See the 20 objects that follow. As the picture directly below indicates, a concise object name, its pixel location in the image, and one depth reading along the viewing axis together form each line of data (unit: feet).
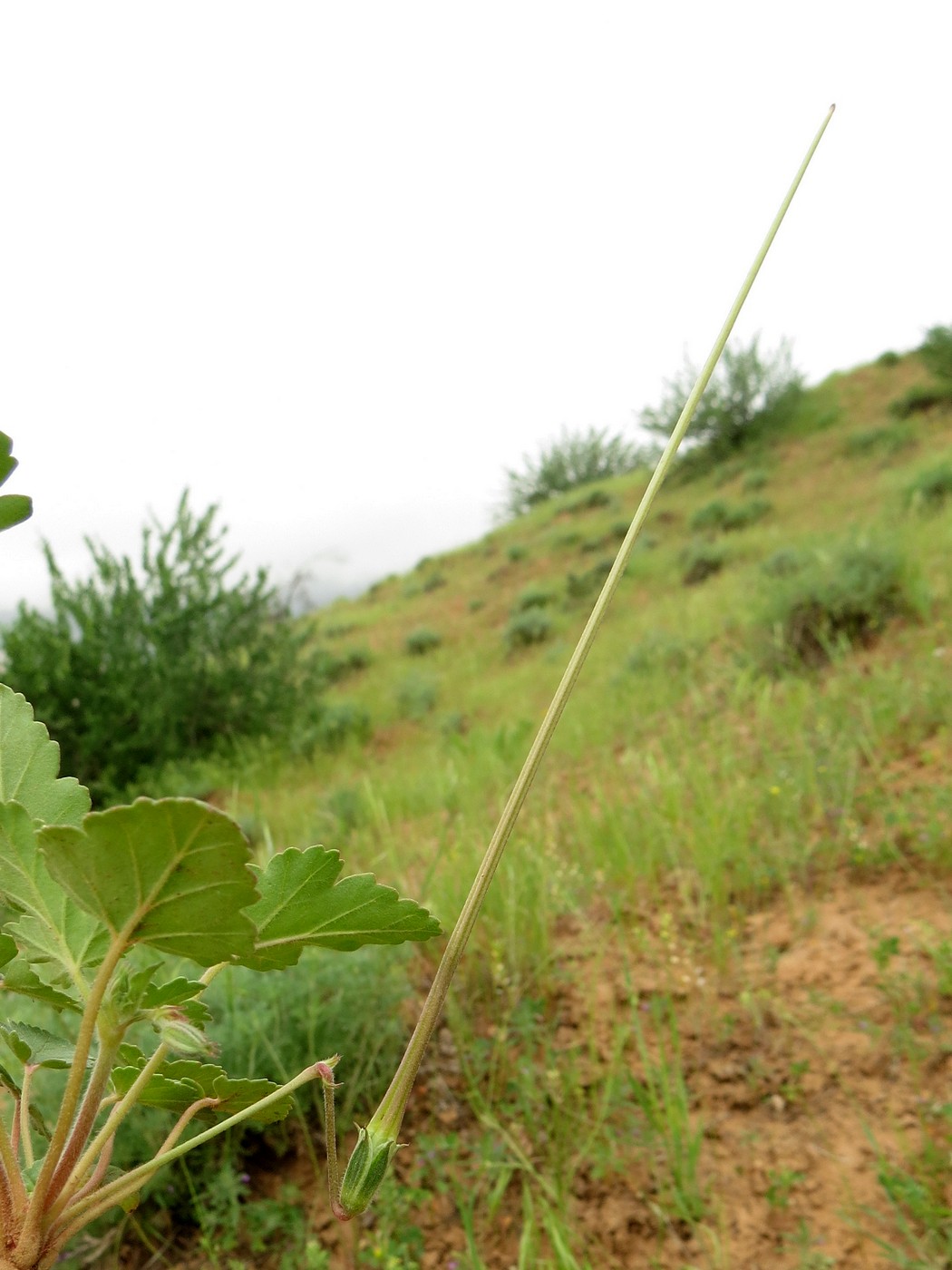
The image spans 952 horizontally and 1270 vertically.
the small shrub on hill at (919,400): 32.27
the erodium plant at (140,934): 0.75
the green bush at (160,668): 18.37
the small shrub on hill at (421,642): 31.30
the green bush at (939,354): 32.60
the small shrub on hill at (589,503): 43.37
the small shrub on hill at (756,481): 32.78
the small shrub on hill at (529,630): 26.43
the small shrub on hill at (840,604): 10.98
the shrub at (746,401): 39.17
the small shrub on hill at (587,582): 29.86
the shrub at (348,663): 31.12
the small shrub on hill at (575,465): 62.54
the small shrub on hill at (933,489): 16.92
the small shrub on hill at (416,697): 22.52
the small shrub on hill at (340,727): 20.89
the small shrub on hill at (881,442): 29.60
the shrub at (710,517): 30.48
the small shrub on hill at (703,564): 23.94
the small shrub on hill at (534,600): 30.96
